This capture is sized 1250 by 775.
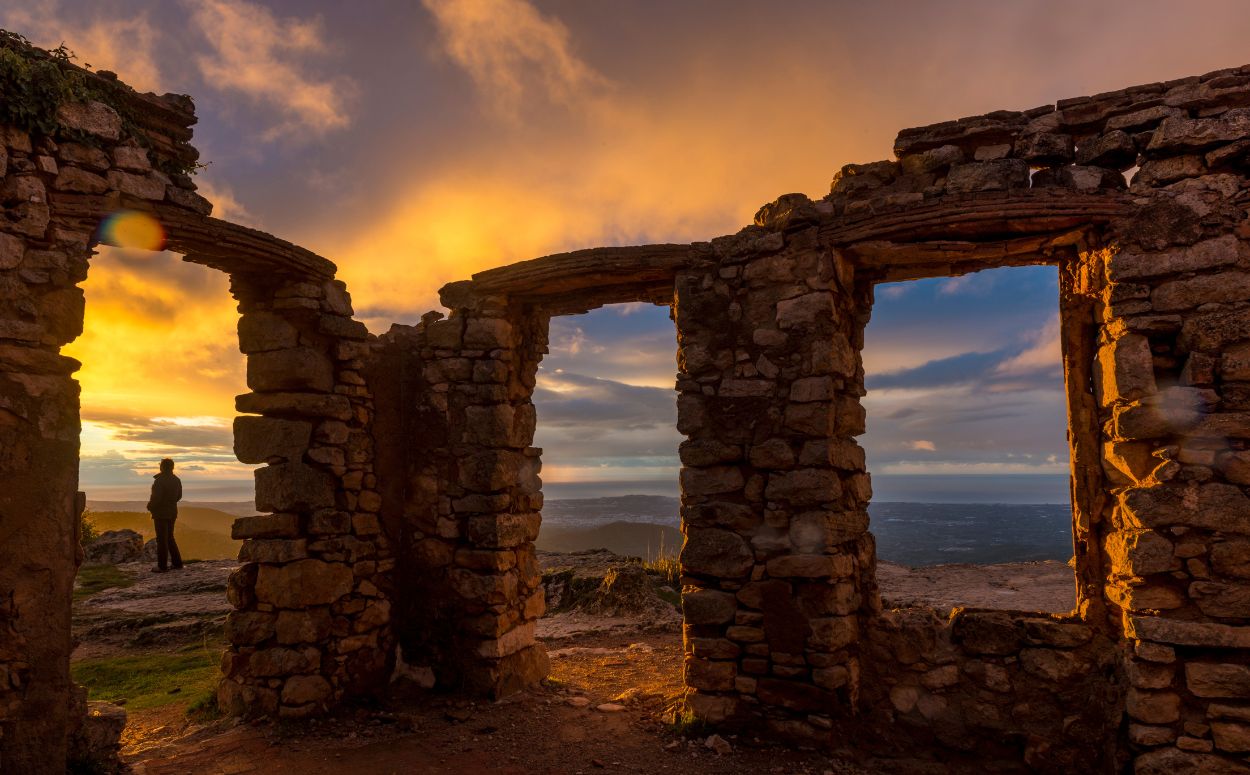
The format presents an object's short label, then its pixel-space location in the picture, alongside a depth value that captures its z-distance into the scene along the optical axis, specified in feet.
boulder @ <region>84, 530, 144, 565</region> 42.57
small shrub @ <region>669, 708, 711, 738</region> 17.74
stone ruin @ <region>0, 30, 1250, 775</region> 14.12
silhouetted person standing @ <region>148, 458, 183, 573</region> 37.50
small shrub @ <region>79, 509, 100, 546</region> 45.57
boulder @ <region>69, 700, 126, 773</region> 14.89
